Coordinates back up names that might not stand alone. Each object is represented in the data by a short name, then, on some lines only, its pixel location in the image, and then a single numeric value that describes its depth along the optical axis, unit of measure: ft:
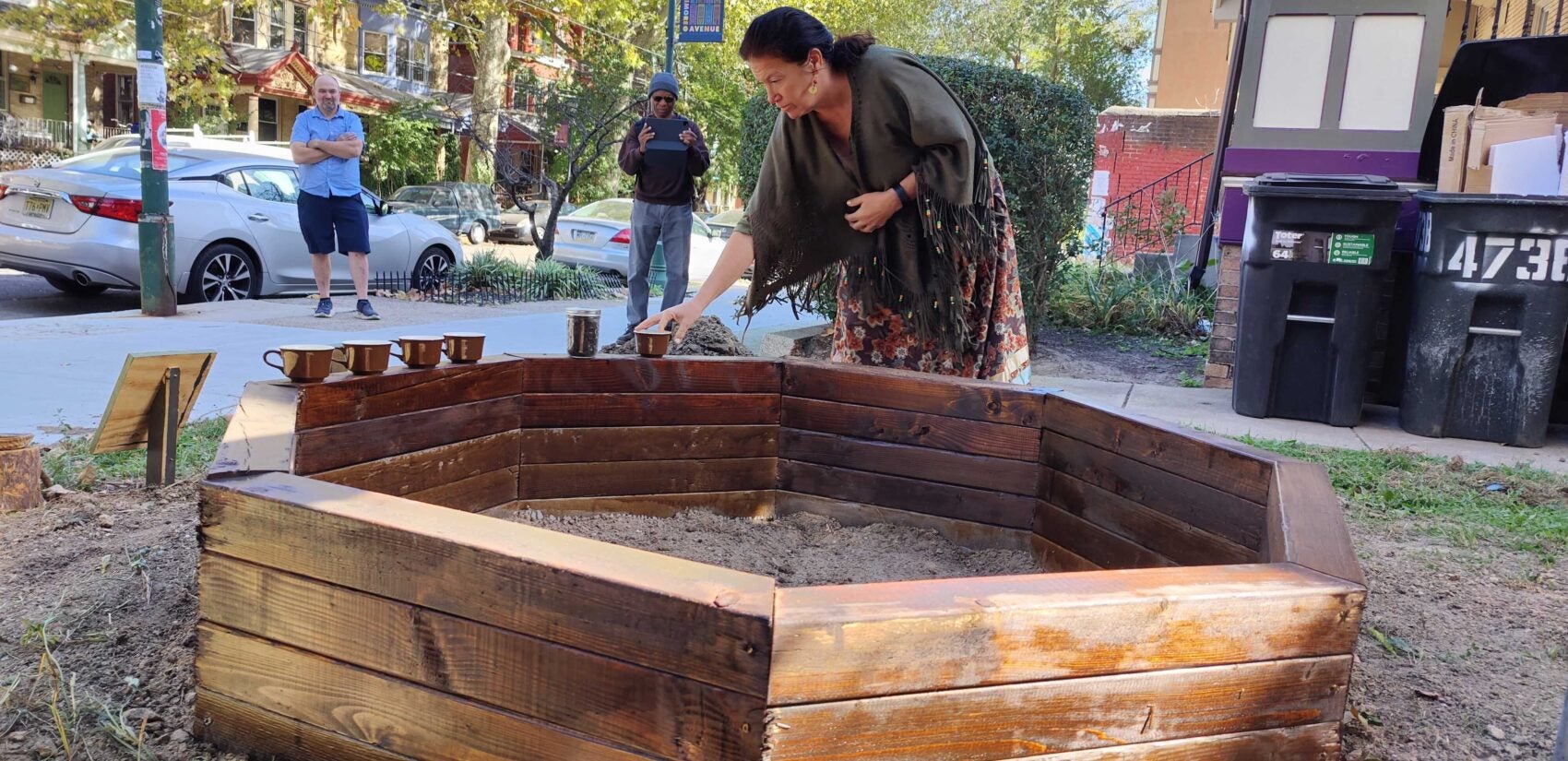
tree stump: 10.95
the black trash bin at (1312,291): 18.35
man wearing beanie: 25.41
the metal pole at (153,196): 26.71
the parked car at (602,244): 46.24
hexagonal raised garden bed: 4.88
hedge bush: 23.66
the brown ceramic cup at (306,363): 7.84
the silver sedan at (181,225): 29.32
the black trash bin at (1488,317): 17.17
